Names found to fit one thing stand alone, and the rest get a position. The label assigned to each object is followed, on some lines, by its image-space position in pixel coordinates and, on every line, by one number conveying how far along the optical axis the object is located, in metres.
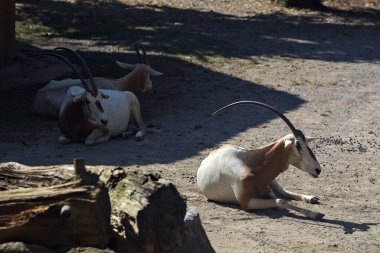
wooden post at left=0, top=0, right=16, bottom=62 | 28.86
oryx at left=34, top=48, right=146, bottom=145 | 22.00
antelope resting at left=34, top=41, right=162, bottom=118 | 24.11
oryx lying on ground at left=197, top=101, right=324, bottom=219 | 17.22
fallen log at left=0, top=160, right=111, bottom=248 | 10.85
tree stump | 10.98
